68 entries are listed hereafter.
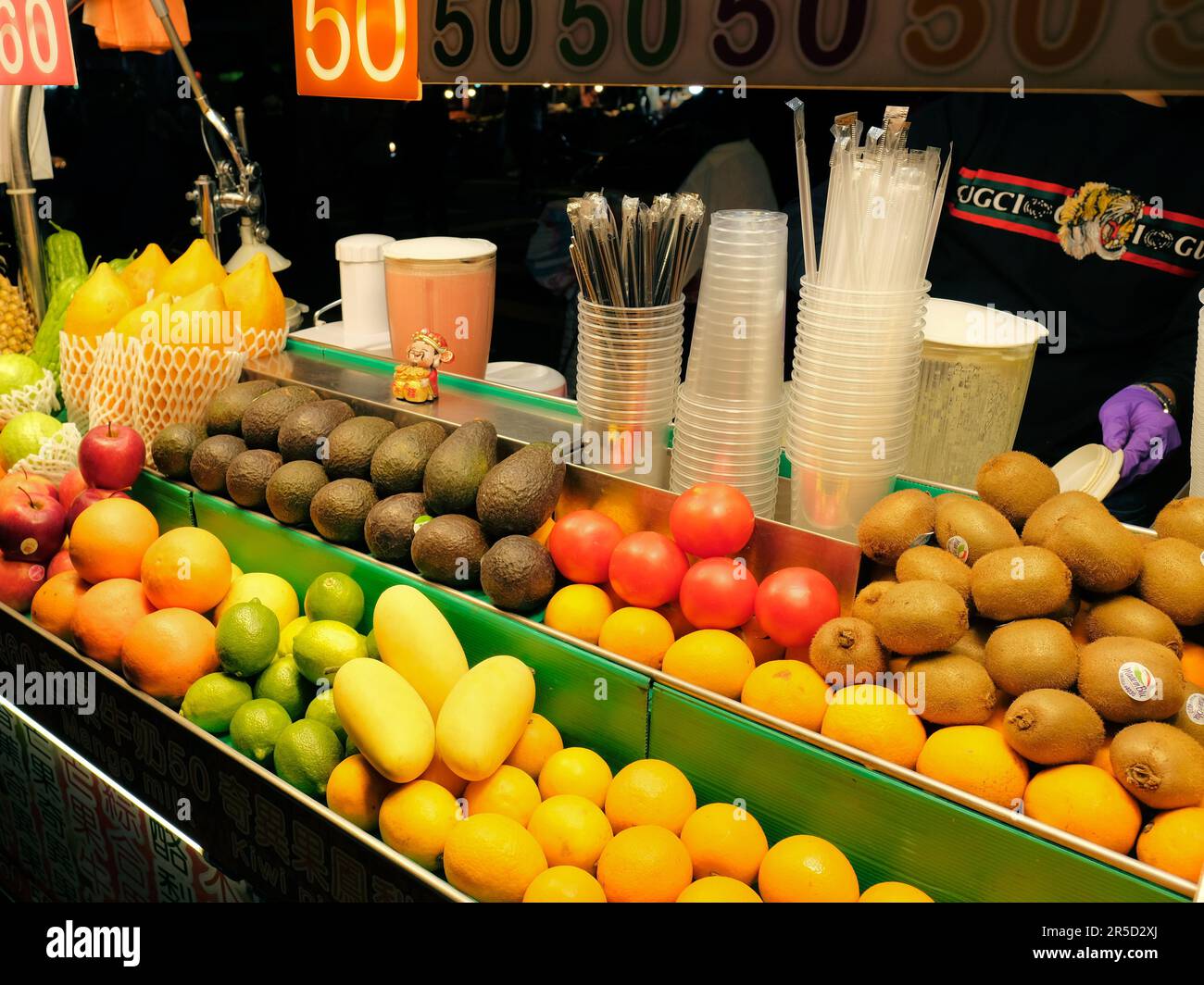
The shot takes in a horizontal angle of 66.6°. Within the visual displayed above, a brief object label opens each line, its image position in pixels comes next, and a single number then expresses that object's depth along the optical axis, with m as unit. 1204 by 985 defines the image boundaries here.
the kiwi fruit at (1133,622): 1.18
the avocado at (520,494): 1.64
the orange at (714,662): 1.37
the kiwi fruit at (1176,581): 1.21
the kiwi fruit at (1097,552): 1.20
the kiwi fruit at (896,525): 1.36
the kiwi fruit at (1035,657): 1.15
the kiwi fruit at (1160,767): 1.04
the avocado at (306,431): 1.94
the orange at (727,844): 1.25
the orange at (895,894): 1.15
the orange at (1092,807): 1.06
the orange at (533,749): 1.46
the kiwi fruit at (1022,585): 1.18
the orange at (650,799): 1.32
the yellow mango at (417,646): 1.50
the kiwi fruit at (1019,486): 1.36
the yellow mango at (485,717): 1.34
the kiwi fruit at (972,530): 1.31
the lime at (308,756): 1.43
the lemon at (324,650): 1.56
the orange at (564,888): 1.19
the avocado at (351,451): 1.87
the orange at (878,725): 1.20
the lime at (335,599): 1.68
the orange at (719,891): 1.17
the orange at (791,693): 1.28
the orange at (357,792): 1.37
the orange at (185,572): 1.74
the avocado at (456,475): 1.71
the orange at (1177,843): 1.01
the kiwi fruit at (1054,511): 1.26
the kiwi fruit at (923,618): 1.19
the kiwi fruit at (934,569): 1.26
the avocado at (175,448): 2.05
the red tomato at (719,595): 1.44
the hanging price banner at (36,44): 2.34
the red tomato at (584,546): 1.59
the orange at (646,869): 1.21
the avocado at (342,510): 1.78
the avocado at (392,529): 1.71
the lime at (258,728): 1.52
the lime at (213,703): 1.60
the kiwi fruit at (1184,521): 1.28
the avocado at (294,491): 1.84
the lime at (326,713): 1.51
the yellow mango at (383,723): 1.33
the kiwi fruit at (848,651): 1.26
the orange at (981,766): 1.13
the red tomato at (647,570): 1.50
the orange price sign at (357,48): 1.86
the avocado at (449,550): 1.64
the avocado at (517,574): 1.55
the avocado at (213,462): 1.99
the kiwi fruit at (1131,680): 1.10
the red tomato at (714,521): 1.47
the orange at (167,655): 1.64
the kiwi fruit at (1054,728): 1.10
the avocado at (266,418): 2.02
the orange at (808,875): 1.17
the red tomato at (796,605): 1.37
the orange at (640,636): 1.46
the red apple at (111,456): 2.03
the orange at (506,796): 1.36
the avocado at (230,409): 2.09
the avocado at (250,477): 1.91
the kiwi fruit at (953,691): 1.19
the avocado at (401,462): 1.81
